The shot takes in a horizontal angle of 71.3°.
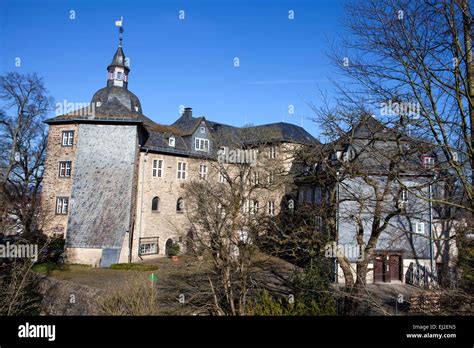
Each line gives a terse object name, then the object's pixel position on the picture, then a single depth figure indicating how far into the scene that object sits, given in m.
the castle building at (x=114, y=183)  21.45
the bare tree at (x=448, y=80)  5.23
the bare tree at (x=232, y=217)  10.12
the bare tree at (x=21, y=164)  19.34
